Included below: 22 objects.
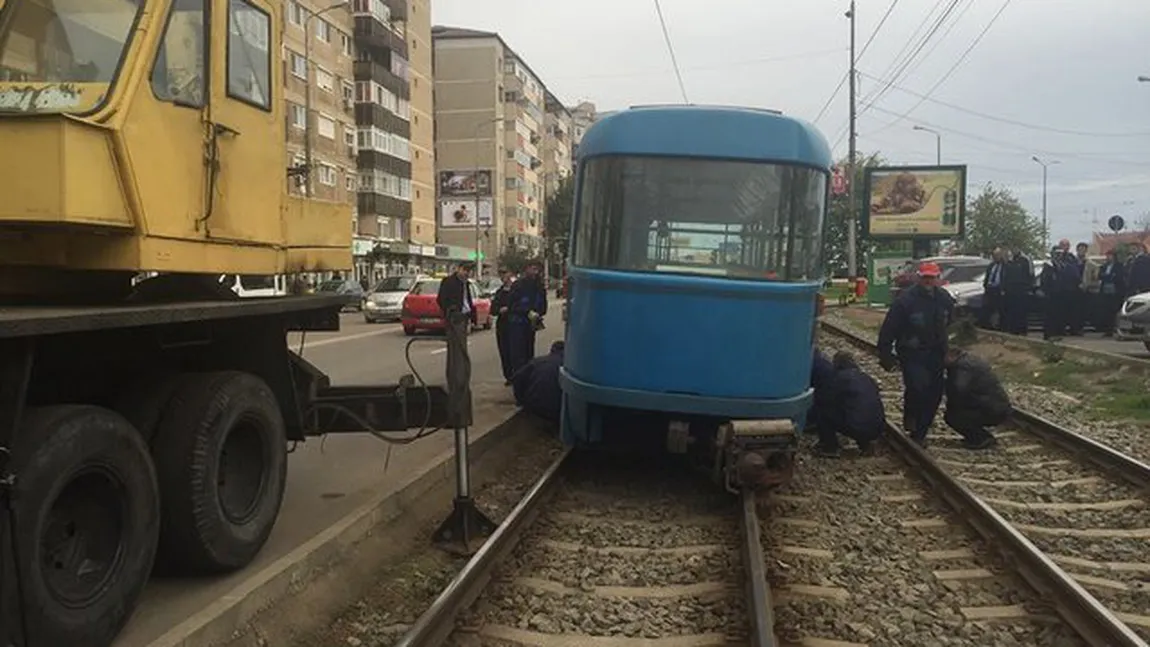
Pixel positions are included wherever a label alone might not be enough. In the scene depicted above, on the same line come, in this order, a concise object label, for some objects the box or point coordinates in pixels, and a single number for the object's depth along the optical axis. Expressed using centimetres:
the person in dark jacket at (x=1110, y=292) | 1942
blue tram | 722
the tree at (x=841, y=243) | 6125
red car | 2542
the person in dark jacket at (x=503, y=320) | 1380
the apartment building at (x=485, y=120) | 9362
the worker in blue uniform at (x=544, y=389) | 1042
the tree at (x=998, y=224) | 9606
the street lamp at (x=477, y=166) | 6438
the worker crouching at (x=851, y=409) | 927
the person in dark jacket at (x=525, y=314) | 1352
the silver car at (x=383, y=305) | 3331
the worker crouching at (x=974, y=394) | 980
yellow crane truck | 385
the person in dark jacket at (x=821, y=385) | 942
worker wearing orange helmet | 965
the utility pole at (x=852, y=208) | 4194
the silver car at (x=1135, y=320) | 1603
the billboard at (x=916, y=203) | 4125
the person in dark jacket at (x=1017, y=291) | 1917
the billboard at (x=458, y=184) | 7806
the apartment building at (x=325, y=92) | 5534
